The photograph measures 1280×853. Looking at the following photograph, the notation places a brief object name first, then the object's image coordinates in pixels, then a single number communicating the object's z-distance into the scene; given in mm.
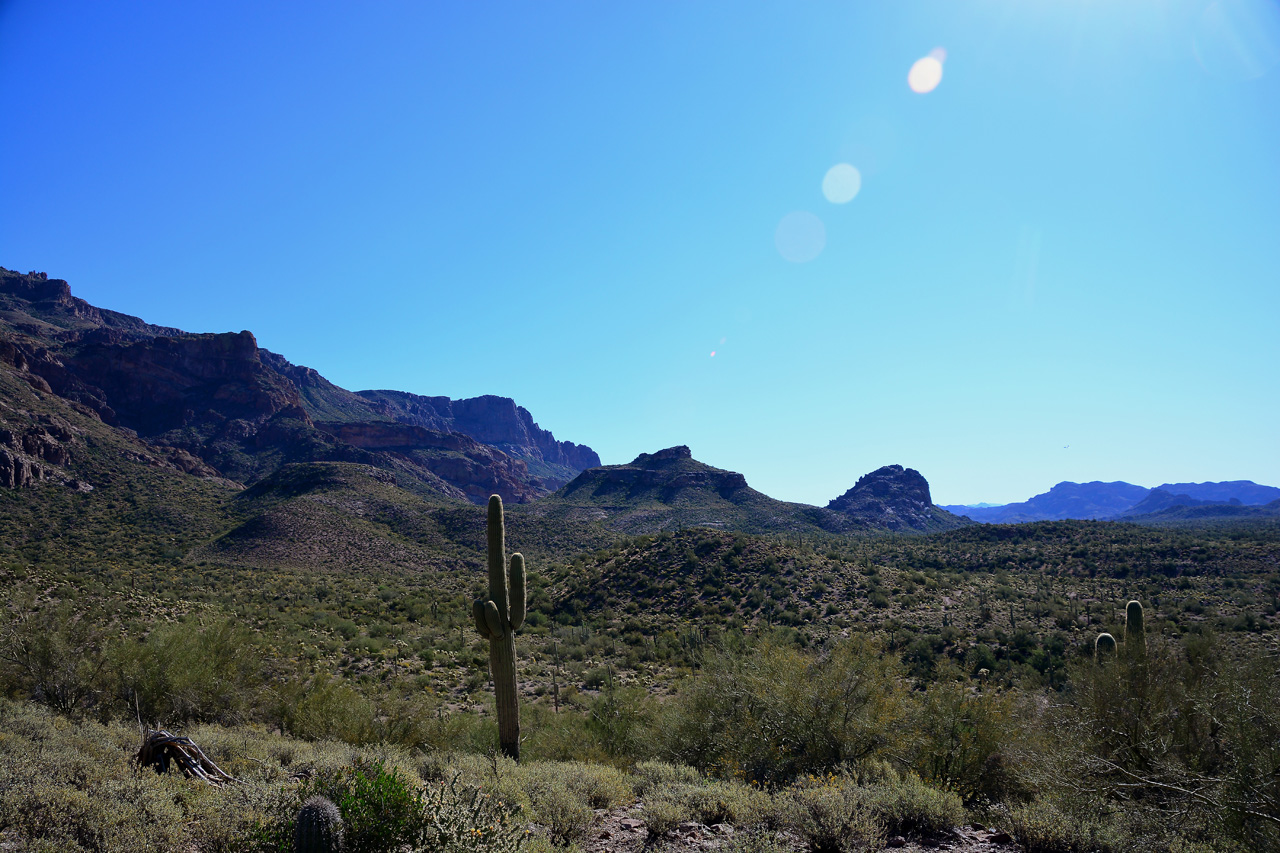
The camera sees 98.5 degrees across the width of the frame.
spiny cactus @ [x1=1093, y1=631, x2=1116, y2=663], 11745
